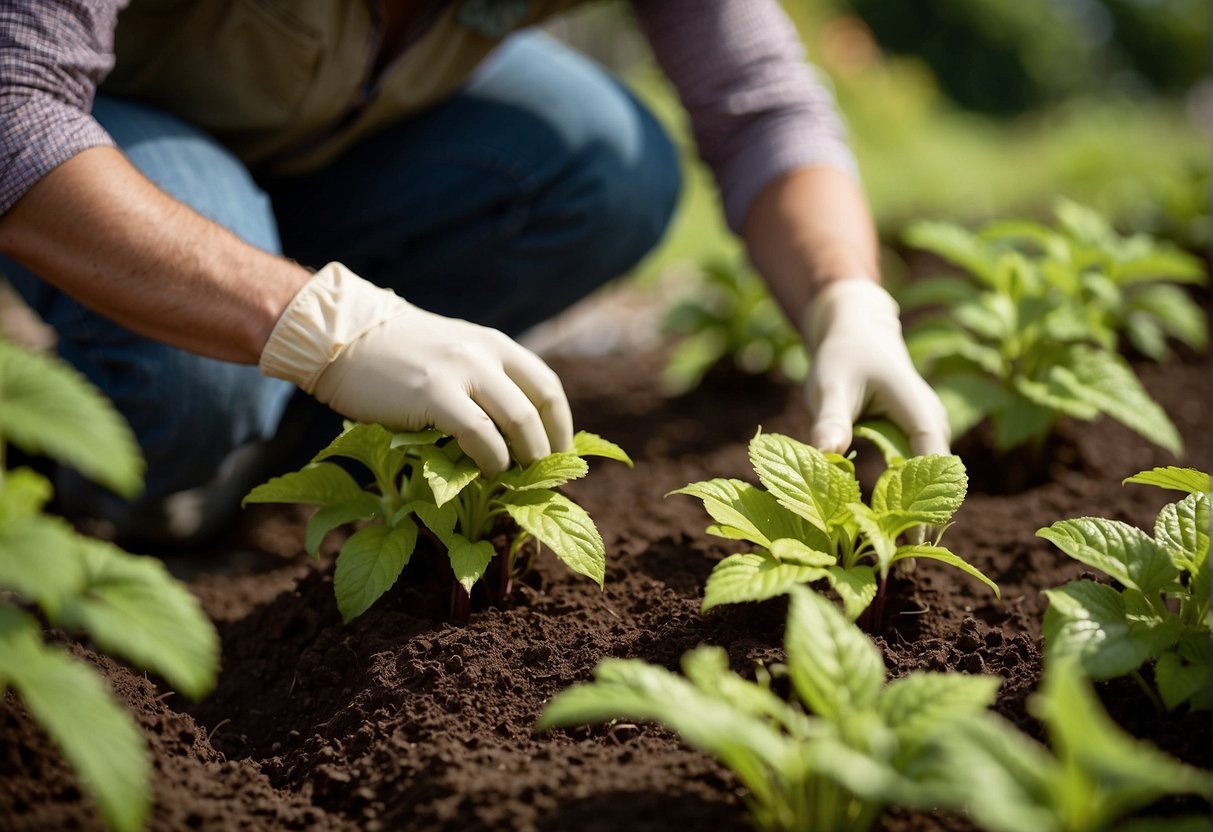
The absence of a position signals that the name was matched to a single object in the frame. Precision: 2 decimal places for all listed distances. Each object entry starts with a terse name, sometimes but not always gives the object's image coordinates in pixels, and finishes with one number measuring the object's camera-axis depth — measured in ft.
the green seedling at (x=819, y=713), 3.33
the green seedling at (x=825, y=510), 4.81
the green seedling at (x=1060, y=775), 2.92
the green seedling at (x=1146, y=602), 4.27
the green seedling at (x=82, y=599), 3.18
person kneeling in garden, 5.52
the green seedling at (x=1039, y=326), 7.37
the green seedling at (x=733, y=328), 10.00
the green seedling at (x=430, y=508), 5.04
